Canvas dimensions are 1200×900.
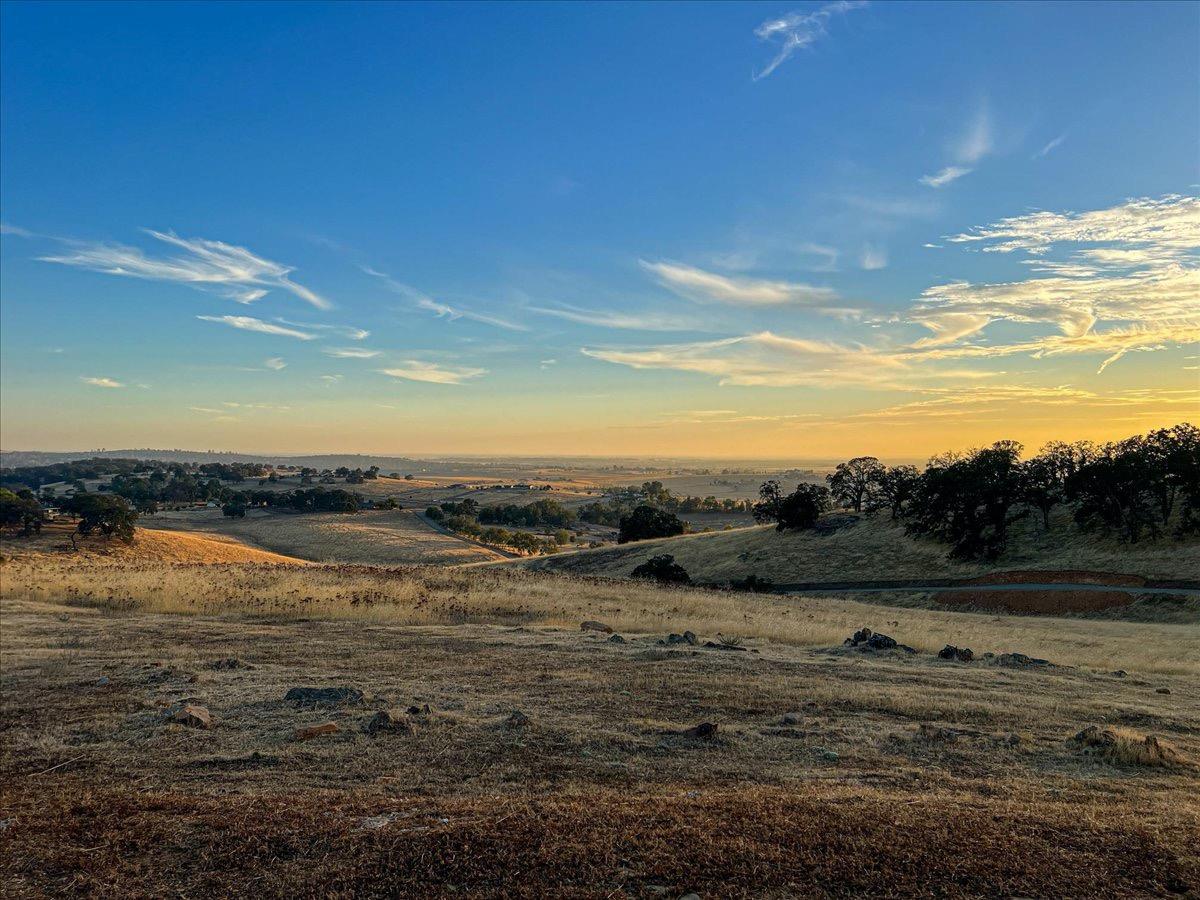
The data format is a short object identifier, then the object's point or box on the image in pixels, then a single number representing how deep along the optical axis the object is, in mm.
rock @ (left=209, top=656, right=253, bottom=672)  13586
